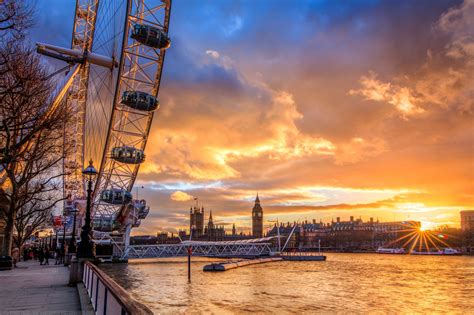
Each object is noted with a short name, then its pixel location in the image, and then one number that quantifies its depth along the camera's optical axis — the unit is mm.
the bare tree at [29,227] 54900
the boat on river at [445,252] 176750
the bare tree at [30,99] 17547
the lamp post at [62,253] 50569
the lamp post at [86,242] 21505
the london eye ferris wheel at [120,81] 42781
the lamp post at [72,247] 41512
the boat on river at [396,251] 190650
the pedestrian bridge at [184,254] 81688
